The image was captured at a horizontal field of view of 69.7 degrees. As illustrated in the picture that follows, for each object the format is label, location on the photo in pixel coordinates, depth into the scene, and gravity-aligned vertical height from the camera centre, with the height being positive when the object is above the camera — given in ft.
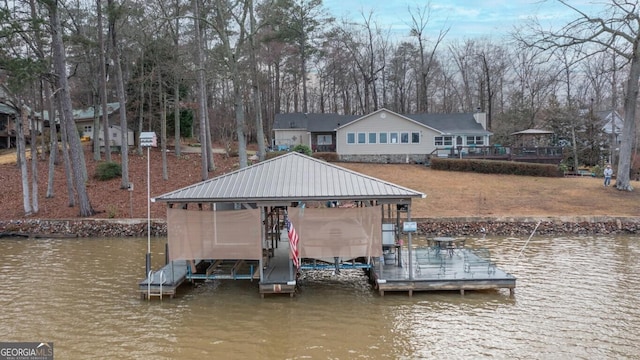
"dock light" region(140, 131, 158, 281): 39.11 +2.78
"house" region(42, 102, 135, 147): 134.00 +15.26
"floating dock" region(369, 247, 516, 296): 40.88 -10.16
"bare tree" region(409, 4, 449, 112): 174.09 +40.74
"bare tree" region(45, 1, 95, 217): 69.82 +11.41
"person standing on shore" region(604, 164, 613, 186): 94.36 -2.74
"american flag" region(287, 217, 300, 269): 40.09 -6.54
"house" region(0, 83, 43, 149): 144.77 +14.89
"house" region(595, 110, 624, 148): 163.49 +15.54
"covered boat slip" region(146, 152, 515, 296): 40.34 -4.86
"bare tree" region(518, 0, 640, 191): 87.20 +21.78
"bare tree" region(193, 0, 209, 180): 85.25 +14.49
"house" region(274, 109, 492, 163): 129.29 +7.85
